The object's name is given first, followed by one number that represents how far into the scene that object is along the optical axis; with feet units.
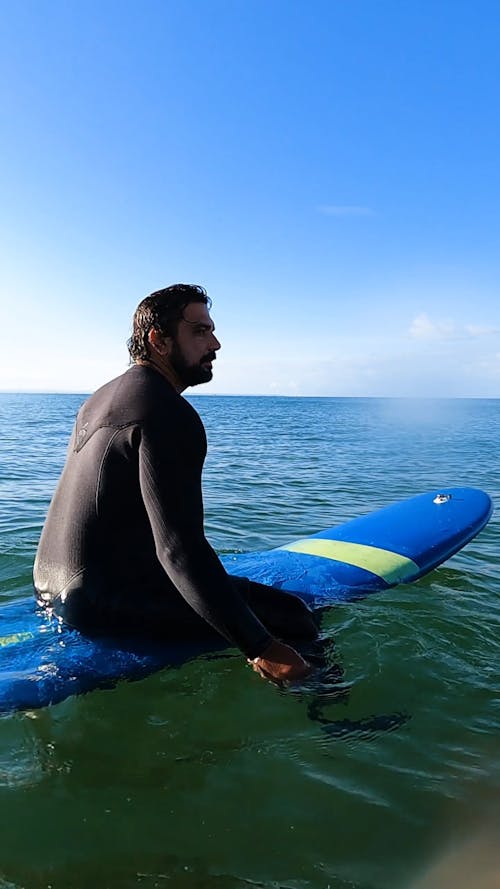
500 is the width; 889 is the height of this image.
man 7.14
